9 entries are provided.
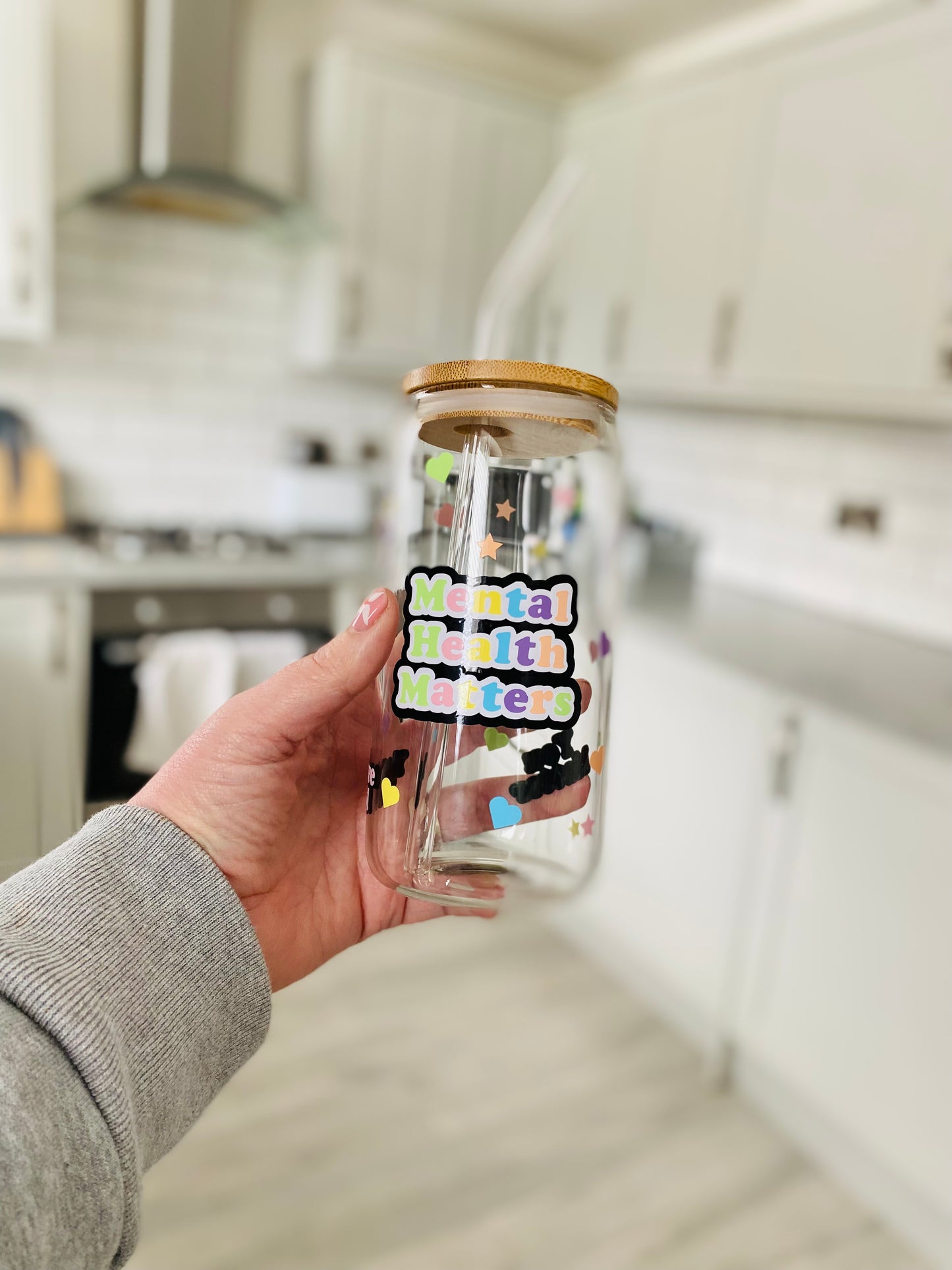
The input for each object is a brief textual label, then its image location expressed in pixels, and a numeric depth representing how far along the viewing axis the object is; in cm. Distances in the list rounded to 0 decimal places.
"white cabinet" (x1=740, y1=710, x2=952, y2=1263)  154
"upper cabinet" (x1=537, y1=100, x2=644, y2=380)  257
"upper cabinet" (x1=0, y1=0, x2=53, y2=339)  213
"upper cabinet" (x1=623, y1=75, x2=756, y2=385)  228
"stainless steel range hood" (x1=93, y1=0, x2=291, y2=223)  236
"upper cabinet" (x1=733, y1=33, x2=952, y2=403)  187
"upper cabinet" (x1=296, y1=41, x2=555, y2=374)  259
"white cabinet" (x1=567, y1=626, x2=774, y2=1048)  190
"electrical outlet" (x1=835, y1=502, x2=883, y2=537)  232
